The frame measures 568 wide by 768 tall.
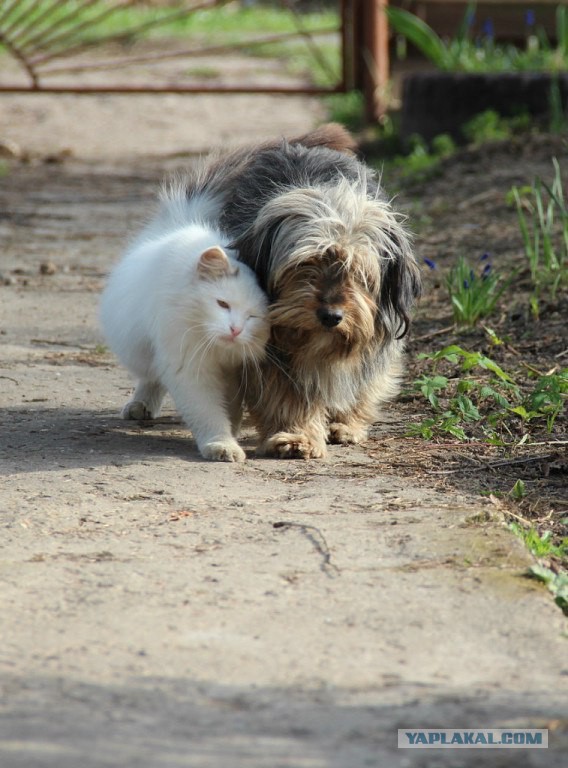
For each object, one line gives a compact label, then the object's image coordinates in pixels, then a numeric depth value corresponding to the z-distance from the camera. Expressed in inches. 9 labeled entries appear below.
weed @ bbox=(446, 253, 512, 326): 462.3
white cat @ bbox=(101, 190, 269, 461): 328.5
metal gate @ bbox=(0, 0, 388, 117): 852.0
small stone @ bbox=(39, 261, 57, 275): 581.6
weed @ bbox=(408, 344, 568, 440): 363.6
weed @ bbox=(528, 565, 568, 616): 245.9
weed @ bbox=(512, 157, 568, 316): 480.7
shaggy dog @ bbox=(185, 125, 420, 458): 327.3
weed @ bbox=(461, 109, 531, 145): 773.9
